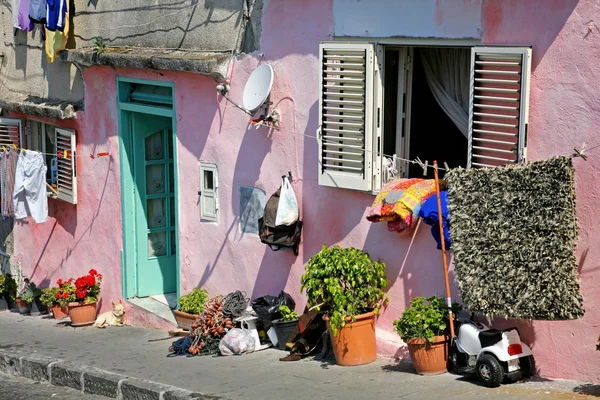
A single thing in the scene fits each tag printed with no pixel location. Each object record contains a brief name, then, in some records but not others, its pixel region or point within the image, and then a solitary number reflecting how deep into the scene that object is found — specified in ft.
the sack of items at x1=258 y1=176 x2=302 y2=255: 32.89
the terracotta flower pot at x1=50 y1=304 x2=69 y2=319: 45.80
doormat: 24.64
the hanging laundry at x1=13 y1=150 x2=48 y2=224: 45.16
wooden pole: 27.27
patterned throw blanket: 28.40
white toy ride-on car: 25.85
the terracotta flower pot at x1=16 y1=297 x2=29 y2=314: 48.98
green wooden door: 42.19
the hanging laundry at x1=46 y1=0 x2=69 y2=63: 43.29
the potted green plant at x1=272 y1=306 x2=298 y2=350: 33.47
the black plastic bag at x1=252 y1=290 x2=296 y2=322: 33.78
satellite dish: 33.30
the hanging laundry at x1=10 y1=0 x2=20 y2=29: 46.37
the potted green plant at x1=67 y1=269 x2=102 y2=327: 43.57
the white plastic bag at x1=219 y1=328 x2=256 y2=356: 33.88
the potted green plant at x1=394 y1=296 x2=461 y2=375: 27.40
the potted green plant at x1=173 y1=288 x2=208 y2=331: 37.68
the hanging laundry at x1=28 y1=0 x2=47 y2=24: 43.88
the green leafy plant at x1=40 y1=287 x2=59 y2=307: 45.43
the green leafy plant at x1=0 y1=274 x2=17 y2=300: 51.03
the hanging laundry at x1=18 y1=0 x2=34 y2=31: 45.57
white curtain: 28.96
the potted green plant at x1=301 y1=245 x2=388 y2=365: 29.71
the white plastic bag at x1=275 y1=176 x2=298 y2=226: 32.83
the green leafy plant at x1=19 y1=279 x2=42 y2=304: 48.08
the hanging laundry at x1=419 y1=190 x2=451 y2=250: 27.73
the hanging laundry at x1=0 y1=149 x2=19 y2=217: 46.16
